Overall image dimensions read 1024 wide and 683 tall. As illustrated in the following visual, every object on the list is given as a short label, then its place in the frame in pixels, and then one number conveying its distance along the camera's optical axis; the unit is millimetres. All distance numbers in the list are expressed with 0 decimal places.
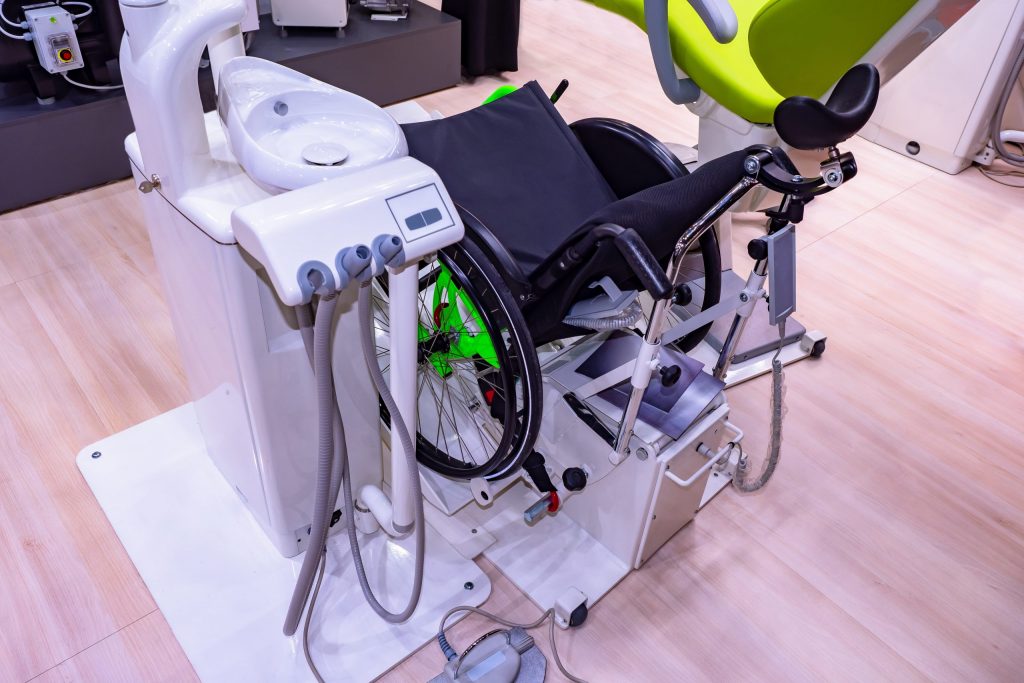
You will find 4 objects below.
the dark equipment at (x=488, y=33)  3105
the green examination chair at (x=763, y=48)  1448
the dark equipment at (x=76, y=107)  2303
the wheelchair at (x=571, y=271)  1207
